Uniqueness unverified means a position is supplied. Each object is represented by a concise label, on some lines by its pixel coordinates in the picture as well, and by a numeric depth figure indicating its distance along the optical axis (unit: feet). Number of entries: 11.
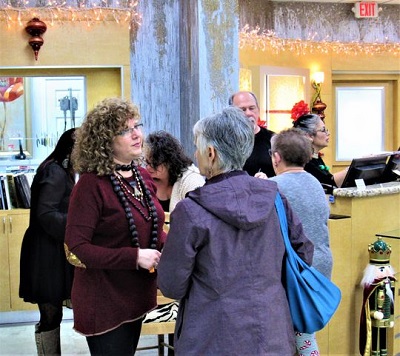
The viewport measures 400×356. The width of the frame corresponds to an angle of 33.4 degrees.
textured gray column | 19.78
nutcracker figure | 12.62
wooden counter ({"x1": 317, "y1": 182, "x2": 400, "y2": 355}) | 12.67
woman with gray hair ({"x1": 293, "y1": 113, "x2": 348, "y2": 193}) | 14.26
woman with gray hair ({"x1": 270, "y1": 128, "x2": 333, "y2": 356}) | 10.07
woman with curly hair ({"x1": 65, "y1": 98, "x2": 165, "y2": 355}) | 7.95
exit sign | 29.63
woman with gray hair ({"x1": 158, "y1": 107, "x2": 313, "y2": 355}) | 6.50
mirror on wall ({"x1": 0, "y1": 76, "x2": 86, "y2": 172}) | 20.10
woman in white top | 11.66
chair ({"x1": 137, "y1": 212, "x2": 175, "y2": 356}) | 11.22
